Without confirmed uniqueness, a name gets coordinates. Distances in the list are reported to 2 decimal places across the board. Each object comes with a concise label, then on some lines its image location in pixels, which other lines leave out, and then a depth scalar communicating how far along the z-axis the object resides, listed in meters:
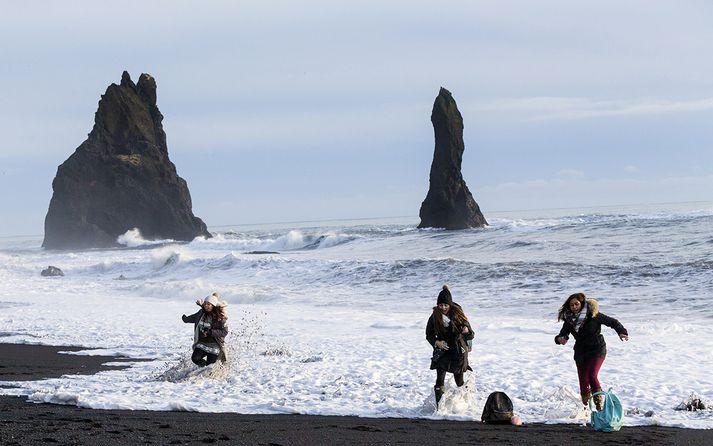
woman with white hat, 24.27
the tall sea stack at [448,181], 172.87
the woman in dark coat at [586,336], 18.70
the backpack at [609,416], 17.28
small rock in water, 95.06
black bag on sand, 18.09
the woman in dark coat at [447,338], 19.53
